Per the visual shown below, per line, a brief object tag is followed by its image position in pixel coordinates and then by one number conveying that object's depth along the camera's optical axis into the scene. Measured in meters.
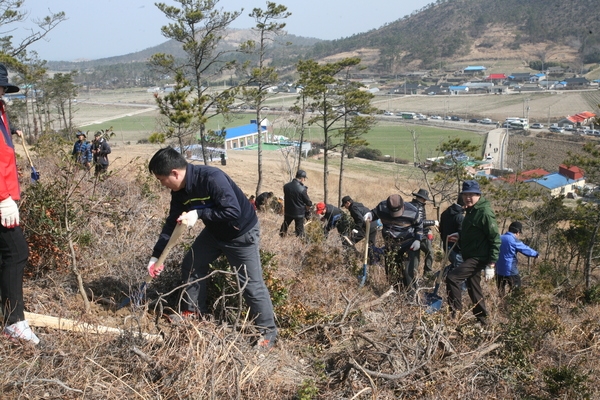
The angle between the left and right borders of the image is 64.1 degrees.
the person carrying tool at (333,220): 7.93
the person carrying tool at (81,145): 7.73
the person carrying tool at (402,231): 5.47
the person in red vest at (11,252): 2.77
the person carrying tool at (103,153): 8.86
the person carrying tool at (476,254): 4.36
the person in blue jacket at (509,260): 5.80
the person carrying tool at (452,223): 5.84
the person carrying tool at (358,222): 6.83
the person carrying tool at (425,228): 5.91
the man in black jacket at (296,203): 7.42
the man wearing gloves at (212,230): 3.01
